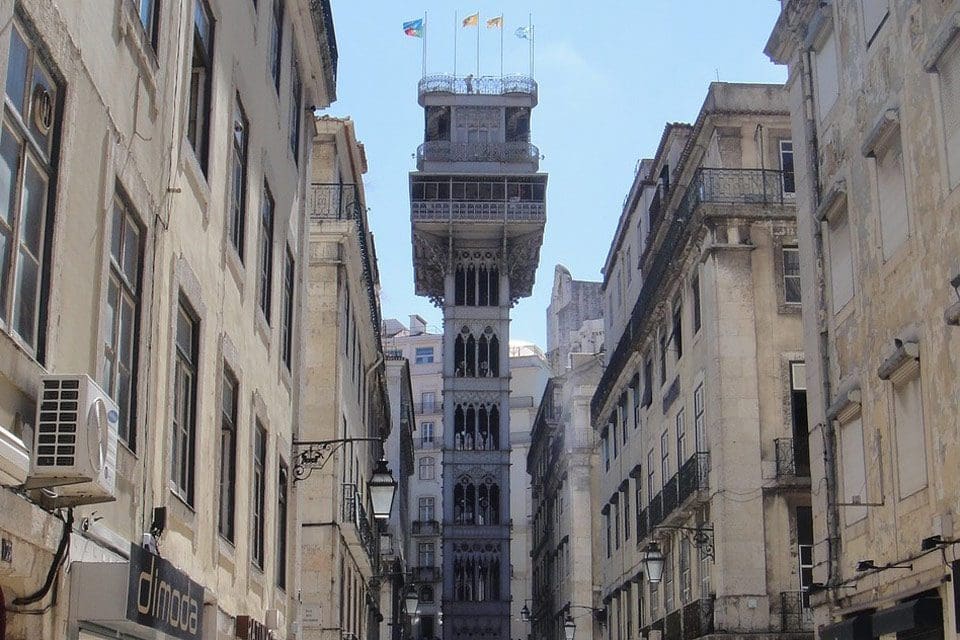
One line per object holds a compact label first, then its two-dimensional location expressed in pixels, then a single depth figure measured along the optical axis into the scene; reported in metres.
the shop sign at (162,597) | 8.71
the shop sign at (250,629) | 14.66
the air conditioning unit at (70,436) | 7.21
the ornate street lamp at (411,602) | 35.56
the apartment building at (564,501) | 57.31
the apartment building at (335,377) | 26.34
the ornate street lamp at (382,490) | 16.94
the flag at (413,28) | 86.25
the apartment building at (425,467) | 99.00
